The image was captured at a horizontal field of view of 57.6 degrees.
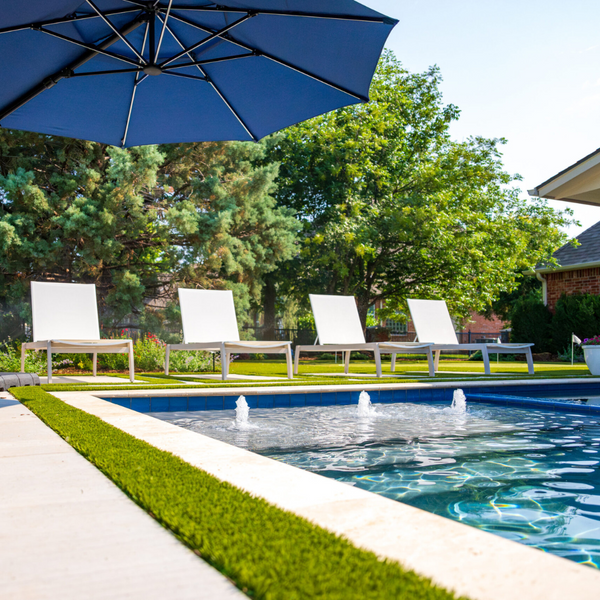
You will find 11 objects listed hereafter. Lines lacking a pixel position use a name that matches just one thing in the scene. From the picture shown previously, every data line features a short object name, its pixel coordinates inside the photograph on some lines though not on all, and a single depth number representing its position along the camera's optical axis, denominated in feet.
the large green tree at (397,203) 58.18
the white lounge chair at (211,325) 24.09
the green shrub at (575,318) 52.95
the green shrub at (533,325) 58.13
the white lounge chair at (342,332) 26.14
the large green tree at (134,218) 45.19
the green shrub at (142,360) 33.81
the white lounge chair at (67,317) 22.43
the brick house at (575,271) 57.41
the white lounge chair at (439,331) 28.02
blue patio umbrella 14.71
